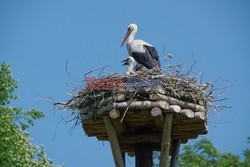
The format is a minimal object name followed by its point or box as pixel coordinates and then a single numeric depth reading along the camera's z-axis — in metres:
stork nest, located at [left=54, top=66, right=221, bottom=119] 10.73
